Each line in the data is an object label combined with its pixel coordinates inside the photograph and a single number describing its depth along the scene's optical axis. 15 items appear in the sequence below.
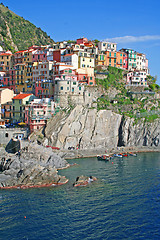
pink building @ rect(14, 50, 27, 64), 114.19
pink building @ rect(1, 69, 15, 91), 110.81
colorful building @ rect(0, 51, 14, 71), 116.94
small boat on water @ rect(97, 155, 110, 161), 82.61
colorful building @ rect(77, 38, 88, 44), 120.75
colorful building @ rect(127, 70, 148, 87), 119.00
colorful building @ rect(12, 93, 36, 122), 95.44
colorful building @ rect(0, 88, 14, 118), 99.51
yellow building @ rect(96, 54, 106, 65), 114.94
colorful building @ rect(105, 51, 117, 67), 117.06
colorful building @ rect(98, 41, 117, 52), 120.69
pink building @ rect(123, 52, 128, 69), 124.25
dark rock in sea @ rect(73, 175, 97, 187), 60.16
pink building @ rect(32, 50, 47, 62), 111.62
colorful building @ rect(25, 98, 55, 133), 90.81
